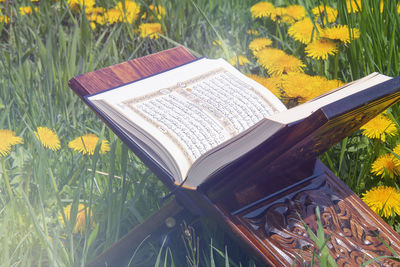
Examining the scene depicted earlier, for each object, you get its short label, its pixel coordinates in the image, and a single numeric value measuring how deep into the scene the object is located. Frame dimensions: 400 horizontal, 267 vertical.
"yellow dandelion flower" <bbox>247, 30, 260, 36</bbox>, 2.43
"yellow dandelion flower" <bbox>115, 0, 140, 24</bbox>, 2.65
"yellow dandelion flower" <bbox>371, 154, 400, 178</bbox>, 1.57
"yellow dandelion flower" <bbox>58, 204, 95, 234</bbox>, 1.48
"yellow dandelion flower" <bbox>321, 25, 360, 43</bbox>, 1.82
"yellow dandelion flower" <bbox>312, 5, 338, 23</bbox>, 2.20
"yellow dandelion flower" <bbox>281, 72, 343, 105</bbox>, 1.56
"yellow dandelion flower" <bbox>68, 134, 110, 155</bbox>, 1.63
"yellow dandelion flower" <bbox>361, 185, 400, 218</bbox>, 1.46
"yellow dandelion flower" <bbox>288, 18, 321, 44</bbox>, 2.06
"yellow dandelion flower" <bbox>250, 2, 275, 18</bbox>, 2.37
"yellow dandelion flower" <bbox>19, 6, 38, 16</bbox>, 2.64
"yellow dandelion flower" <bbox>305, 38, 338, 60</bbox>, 1.78
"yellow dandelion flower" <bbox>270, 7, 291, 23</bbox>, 2.38
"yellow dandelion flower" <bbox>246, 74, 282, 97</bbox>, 1.61
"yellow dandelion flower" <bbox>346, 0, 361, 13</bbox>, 2.22
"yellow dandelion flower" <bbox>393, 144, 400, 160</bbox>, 1.58
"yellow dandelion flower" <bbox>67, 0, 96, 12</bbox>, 2.64
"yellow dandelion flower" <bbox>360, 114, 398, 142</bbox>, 1.56
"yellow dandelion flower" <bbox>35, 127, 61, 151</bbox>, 1.60
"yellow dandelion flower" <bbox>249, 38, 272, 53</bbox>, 2.09
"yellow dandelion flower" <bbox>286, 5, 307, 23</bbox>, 2.37
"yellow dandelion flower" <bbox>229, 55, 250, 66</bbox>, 2.13
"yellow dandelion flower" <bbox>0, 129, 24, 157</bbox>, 1.51
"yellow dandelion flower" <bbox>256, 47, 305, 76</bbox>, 1.80
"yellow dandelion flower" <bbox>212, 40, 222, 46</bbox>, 2.42
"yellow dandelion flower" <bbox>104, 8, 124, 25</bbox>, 2.63
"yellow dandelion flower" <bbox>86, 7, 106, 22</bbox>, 2.66
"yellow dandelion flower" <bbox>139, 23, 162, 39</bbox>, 2.52
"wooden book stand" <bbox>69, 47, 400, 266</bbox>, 1.11
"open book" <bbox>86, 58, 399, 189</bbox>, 1.05
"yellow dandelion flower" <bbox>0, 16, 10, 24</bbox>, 2.53
